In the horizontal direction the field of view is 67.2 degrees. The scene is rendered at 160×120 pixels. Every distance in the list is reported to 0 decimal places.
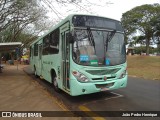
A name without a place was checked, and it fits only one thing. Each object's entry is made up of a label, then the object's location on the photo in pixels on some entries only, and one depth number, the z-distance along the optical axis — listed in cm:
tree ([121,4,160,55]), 2729
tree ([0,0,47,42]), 1201
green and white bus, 409
